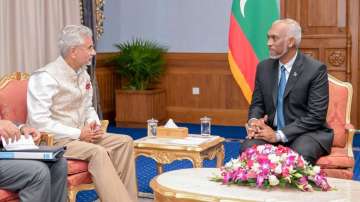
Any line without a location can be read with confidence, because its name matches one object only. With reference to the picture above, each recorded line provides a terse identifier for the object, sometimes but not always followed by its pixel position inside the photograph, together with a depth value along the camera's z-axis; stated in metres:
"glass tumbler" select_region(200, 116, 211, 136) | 4.66
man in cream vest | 3.74
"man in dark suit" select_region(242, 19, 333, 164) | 4.01
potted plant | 8.36
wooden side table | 4.23
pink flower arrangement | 2.98
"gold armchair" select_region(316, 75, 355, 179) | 4.06
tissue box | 4.54
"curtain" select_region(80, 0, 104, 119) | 6.14
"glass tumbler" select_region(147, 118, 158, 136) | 4.68
